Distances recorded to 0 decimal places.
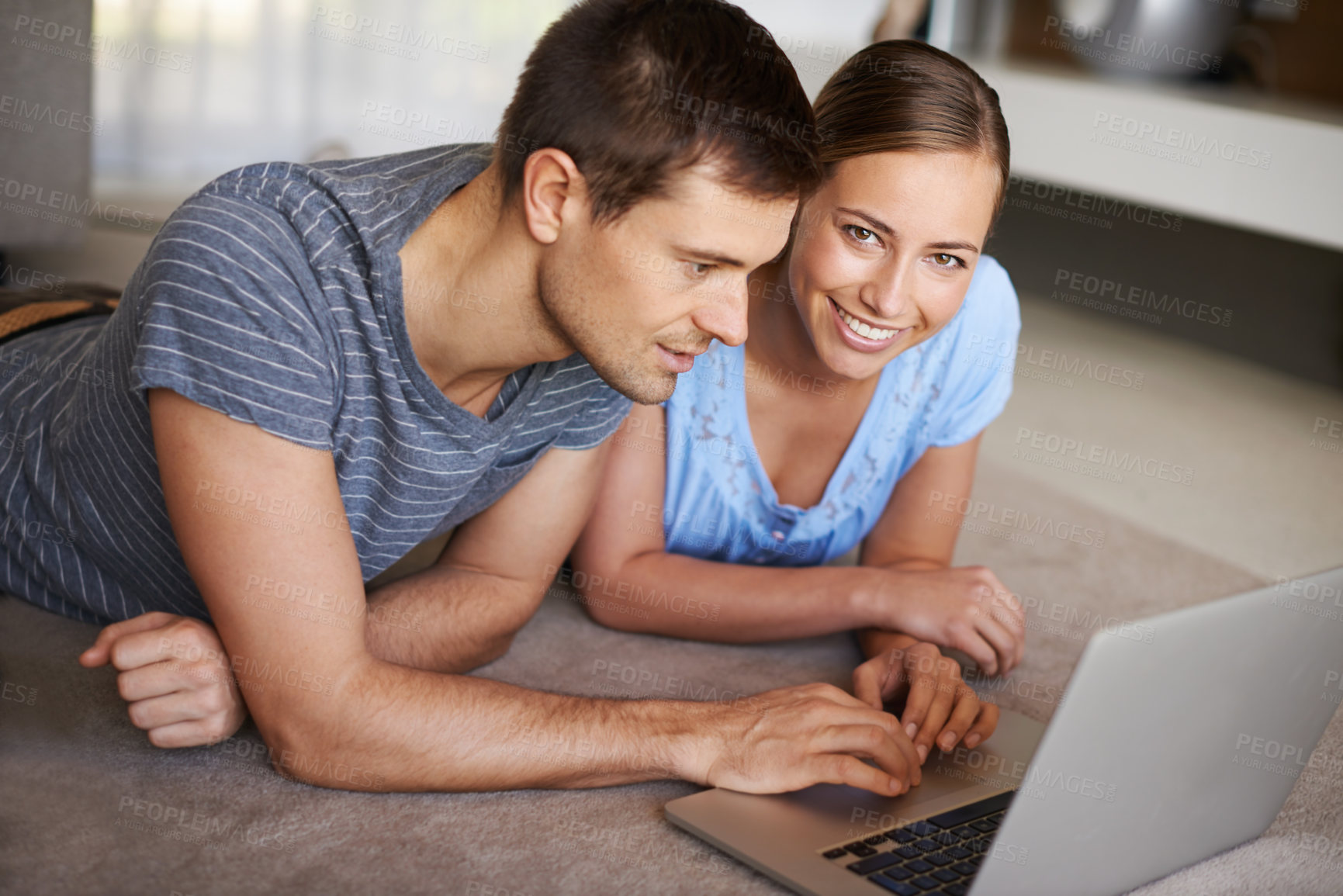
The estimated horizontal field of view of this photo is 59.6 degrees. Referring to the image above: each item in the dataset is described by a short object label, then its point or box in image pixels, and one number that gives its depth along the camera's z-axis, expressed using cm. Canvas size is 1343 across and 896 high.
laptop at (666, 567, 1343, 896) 76
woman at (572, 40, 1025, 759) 125
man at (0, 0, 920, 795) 93
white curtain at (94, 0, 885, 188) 372
